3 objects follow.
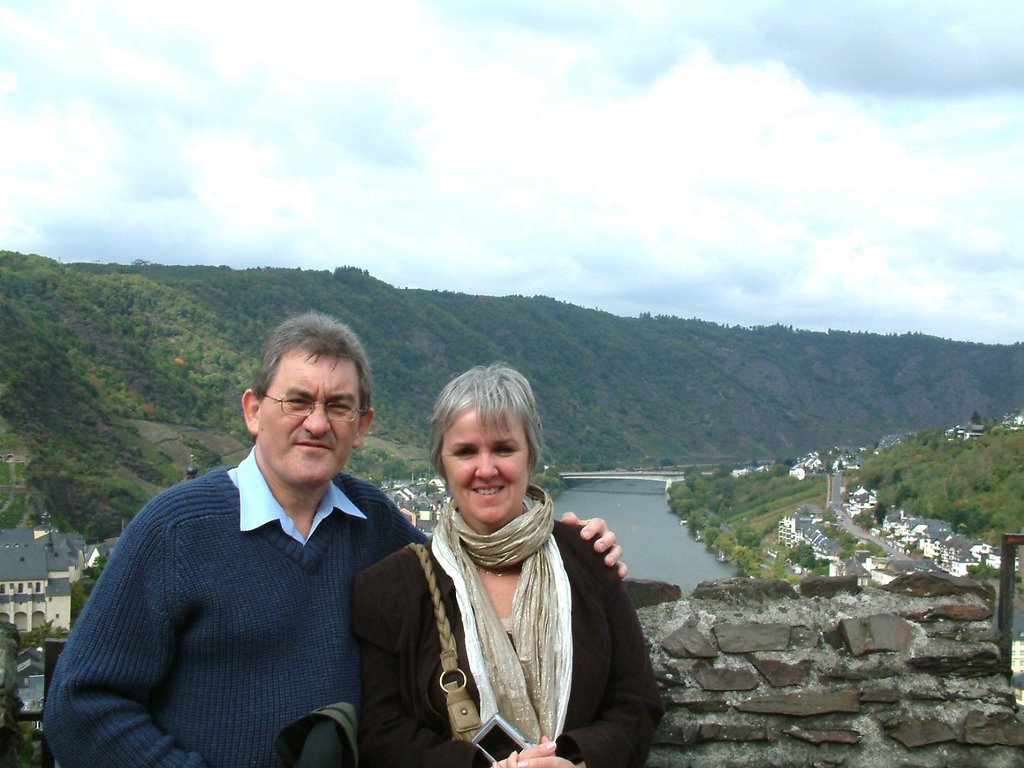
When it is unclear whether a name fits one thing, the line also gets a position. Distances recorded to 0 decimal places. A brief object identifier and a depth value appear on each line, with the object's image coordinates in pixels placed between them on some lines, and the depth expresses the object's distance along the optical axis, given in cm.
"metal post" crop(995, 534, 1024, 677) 271
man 164
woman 181
